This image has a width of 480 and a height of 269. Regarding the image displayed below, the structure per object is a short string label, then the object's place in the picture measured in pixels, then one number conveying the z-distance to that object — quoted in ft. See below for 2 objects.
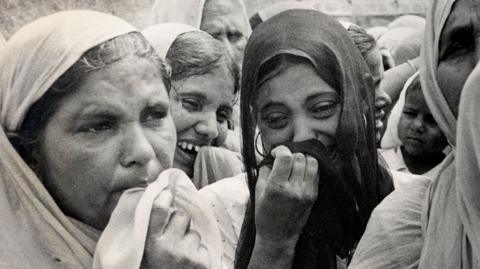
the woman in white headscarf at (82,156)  7.79
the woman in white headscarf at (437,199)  7.11
